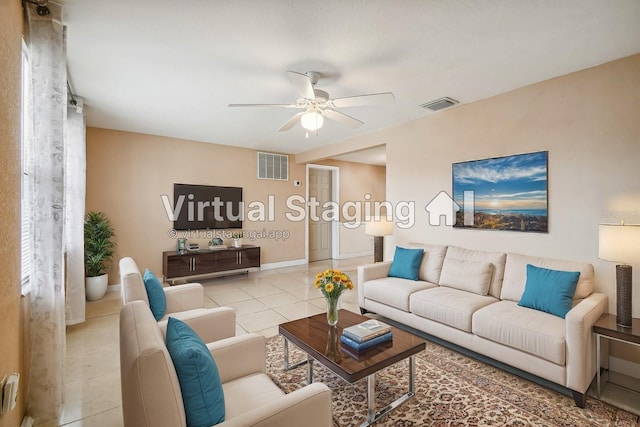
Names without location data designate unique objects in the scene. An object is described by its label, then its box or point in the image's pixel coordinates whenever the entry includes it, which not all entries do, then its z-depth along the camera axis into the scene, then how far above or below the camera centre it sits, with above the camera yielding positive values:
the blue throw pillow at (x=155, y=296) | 2.43 -0.68
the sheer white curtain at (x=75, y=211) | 3.43 +0.03
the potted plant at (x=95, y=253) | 4.32 -0.58
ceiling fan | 2.50 +1.00
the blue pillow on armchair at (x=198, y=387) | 1.13 -0.68
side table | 2.03 -0.85
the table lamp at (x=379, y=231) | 4.21 -0.28
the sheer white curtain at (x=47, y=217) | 1.84 -0.02
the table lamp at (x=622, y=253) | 2.10 -0.32
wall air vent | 6.41 +1.03
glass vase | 2.26 -0.77
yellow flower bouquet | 2.20 -0.55
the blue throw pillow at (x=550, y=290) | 2.40 -0.67
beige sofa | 2.09 -0.88
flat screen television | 5.44 +0.12
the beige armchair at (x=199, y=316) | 2.19 -0.78
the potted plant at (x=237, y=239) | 5.80 -0.52
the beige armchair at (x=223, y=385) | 0.99 -0.75
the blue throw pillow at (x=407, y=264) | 3.59 -0.65
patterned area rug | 1.92 -1.34
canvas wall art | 3.02 +0.21
